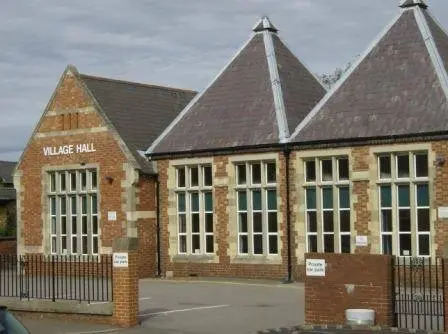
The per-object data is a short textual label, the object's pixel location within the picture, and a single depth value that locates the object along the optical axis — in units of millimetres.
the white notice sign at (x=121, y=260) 16781
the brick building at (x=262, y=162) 24500
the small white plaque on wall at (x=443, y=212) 23453
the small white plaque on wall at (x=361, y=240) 24828
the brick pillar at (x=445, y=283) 13320
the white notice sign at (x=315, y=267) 15023
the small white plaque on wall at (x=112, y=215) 29391
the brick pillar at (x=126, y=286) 16734
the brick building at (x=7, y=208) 47975
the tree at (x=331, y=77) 66138
